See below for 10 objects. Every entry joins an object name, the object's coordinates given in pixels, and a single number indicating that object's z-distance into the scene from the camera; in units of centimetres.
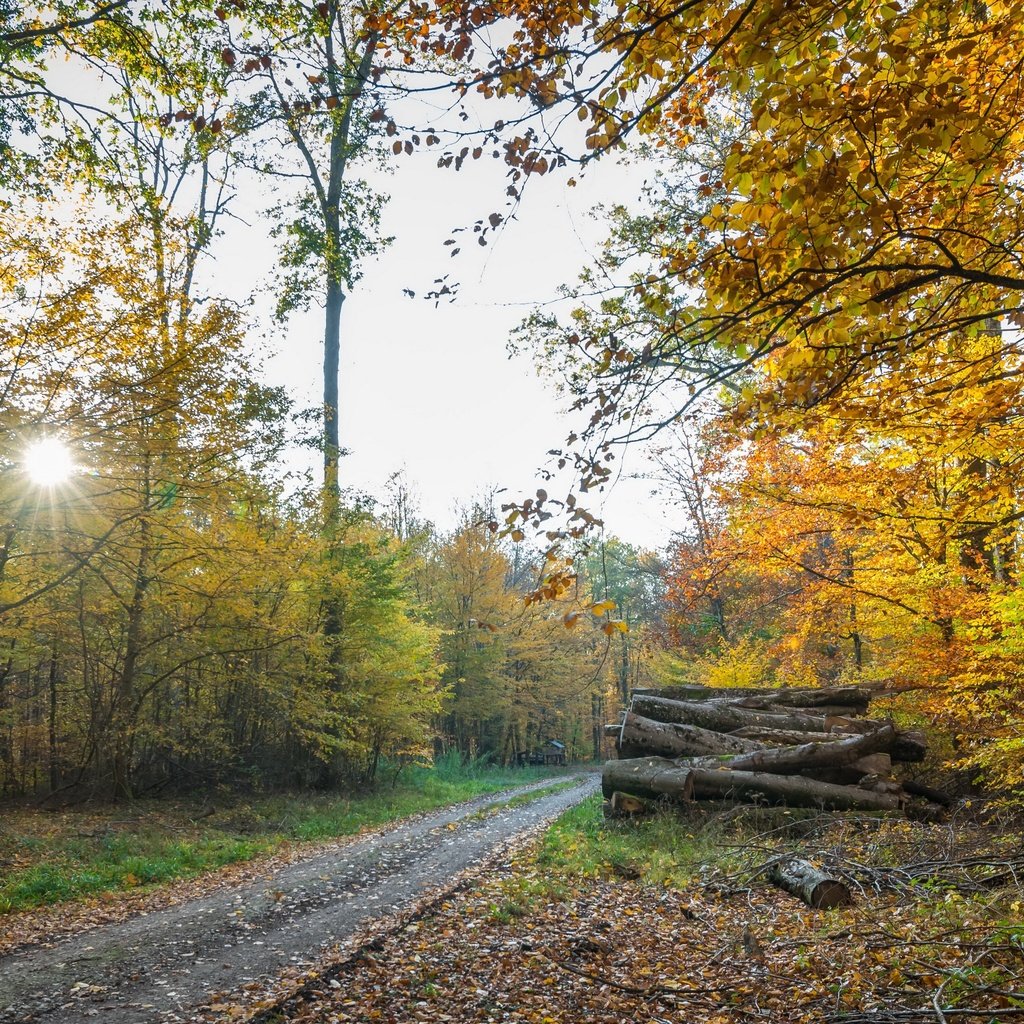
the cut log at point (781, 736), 1171
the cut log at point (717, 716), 1268
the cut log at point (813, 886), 616
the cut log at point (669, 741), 1196
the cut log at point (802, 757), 1091
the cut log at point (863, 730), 1167
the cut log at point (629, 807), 1163
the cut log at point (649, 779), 1109
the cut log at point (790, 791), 1028
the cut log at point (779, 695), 1328
